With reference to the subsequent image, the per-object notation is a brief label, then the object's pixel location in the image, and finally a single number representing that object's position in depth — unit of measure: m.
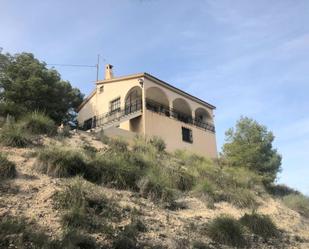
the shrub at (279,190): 14.78
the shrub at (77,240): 4.84
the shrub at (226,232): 6.63
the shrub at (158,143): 14.29
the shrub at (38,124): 10.14
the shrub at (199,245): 6.02
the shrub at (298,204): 11.54
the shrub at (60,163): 7.40
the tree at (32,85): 16.70
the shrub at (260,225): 7.62
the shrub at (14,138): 8.55
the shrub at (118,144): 10.83
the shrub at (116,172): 7.90
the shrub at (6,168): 6.68
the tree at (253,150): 16.14
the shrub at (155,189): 7.93
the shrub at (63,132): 10.72
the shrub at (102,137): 11.91
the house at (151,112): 17.22
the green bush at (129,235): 5.26
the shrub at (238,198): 9.63
